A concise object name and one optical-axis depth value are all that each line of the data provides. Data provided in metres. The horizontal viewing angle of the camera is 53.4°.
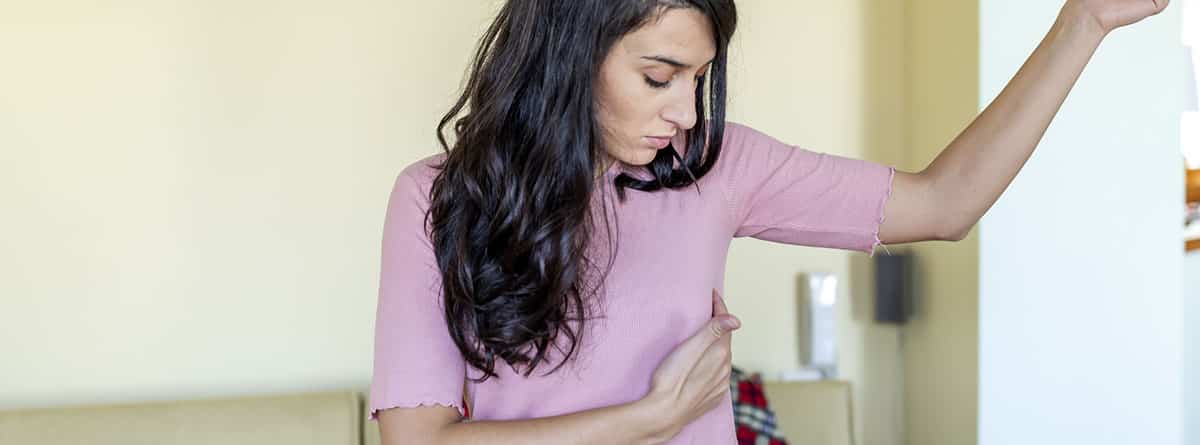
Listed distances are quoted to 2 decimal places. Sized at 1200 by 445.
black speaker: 2.70
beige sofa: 2.36
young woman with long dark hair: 1.17
